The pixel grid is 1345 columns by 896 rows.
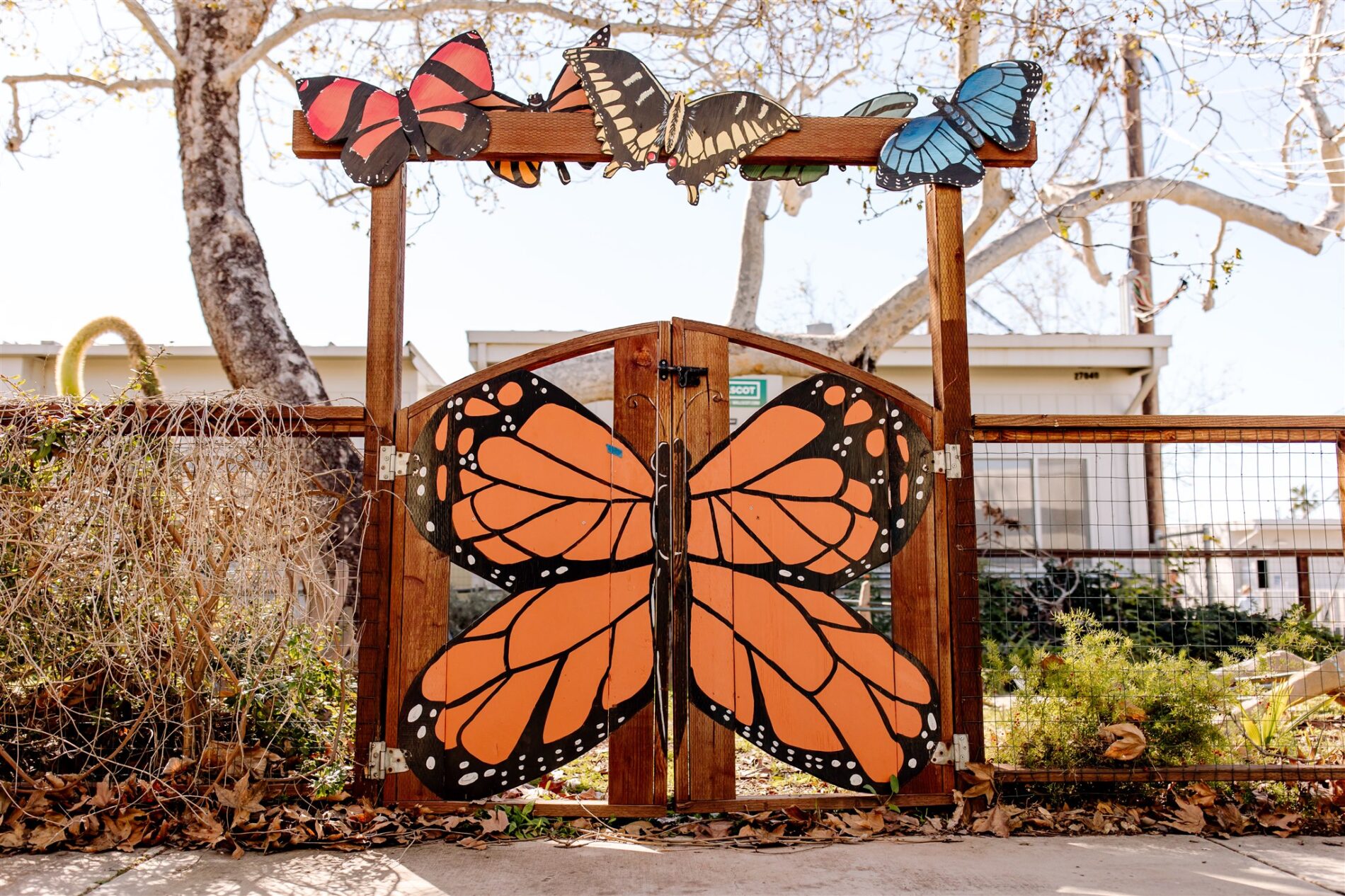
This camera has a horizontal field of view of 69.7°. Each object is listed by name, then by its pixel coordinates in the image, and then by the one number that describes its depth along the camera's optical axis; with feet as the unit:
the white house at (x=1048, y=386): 34.73
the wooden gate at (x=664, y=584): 11.76
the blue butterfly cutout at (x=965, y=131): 13.06
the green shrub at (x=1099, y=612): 25.02
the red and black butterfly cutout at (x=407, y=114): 12.67
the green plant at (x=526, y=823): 11.41
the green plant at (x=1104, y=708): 12.43
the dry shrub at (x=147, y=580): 11.40
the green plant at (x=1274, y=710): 13.61
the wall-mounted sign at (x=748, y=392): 28.73
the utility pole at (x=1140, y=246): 33.27
